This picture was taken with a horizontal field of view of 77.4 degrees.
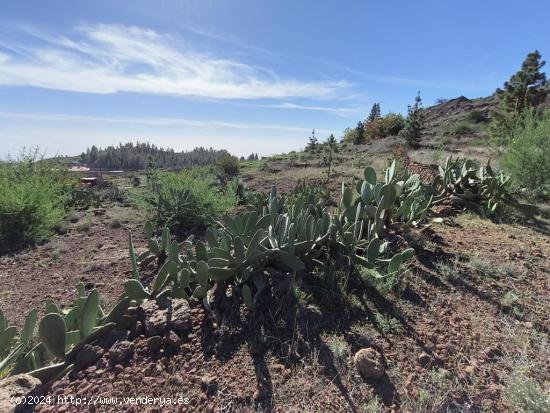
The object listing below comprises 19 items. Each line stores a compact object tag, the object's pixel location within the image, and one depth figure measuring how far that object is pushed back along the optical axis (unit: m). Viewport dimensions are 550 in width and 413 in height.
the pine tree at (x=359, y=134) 29.12
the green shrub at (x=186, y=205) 6.34
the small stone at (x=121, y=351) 2.26
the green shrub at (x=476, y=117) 30.33
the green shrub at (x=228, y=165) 15.63
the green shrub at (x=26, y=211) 6.11
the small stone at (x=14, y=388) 1.83
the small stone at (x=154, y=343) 2.38
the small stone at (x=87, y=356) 2.22
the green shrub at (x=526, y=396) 1.85
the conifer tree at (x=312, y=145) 21.26
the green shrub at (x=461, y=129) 25.39
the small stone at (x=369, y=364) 2.22
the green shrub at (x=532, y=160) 7.42
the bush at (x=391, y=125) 27.12
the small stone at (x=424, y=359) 2.35
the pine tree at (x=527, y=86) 23.27
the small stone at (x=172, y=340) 2.42
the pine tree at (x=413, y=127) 18.89
